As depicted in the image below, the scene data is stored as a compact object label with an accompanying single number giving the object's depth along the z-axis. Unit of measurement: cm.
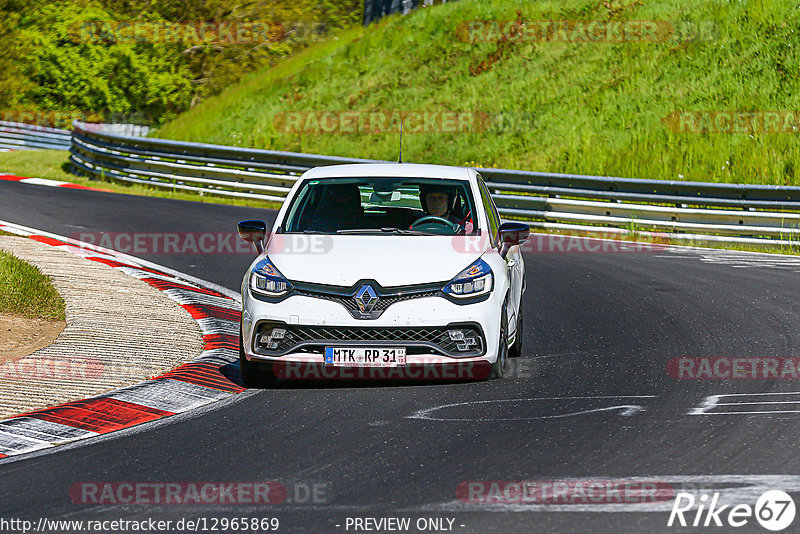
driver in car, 1906
